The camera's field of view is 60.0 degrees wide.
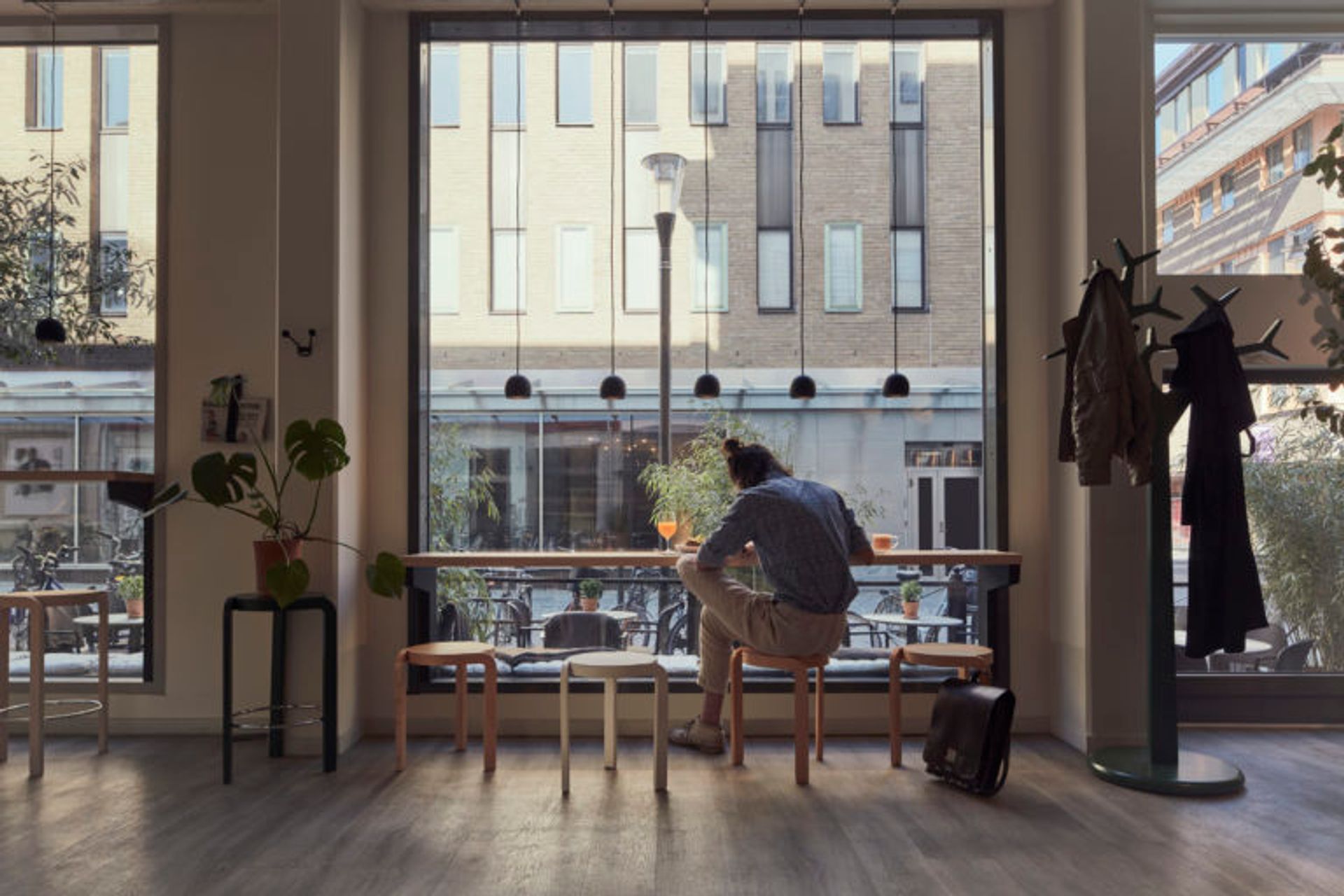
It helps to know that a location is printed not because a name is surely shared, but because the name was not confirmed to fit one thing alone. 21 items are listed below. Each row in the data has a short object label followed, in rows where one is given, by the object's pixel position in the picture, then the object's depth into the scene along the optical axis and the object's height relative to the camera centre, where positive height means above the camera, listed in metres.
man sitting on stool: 4.93 -0.41
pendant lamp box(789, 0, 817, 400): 6.17 +1.10
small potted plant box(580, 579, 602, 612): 5.88 -0.61
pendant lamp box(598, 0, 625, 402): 6.19 +1.42
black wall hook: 5.30 +0.57
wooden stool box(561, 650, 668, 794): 4.64 -0.81
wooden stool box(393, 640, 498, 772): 5.01 -0.81
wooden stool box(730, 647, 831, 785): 4.77 -0.91
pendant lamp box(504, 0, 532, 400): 6.17 +1.45
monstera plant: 4.81 -0.10
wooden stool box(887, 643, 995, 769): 5.04 -0.81
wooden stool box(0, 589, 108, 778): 4.92 -0.80
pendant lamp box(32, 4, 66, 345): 5.97 +1.38
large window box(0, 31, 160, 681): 5.84 +0.74
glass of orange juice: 5.61 -0.27
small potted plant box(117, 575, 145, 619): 5.83 -0.60
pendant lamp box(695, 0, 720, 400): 5.71 +0.42
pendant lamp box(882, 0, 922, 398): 5.73 +0.43
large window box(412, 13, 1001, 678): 5.97 +0.97
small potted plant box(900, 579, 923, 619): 5.84 -0.63
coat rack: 4.76 -0.52
